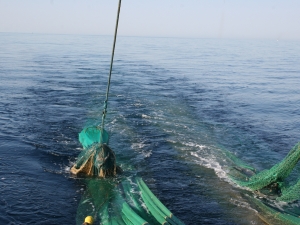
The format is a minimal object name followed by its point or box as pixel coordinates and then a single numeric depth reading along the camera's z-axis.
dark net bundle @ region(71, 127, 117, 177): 11.69
